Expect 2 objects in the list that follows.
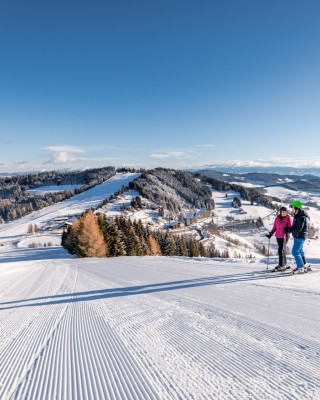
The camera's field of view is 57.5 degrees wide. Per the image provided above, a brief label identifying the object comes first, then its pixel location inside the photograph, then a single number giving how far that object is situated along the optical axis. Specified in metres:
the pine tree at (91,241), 41.09
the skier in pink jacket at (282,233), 9.70
